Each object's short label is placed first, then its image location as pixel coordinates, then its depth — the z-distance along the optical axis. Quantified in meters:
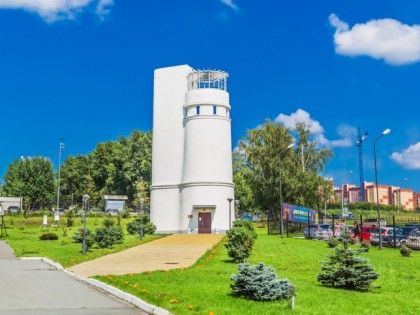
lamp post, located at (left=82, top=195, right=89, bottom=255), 23.48
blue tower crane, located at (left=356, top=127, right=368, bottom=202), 119.64
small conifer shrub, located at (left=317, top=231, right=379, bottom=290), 11.88
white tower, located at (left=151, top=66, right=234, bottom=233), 48.81
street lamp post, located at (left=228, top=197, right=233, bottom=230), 44.98
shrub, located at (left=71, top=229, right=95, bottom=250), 27.17
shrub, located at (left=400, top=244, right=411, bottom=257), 23.53
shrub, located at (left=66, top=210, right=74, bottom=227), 53.83
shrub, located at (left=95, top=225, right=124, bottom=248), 28.30
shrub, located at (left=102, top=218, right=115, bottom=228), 35.25
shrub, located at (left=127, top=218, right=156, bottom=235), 44.50
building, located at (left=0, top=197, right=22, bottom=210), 81.74
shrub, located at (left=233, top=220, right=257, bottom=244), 30.98
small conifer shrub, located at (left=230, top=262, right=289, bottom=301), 10.14
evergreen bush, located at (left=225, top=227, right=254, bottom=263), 19.17
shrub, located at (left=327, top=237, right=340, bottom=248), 27.64
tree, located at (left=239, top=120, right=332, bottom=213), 54.59
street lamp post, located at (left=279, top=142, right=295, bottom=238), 38.99
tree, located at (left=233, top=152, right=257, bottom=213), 79.48
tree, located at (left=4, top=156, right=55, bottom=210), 82.19
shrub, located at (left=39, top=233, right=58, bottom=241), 34.94
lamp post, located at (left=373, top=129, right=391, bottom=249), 29.14
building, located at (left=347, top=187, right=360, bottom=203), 181.36
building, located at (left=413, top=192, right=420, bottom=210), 187.00
